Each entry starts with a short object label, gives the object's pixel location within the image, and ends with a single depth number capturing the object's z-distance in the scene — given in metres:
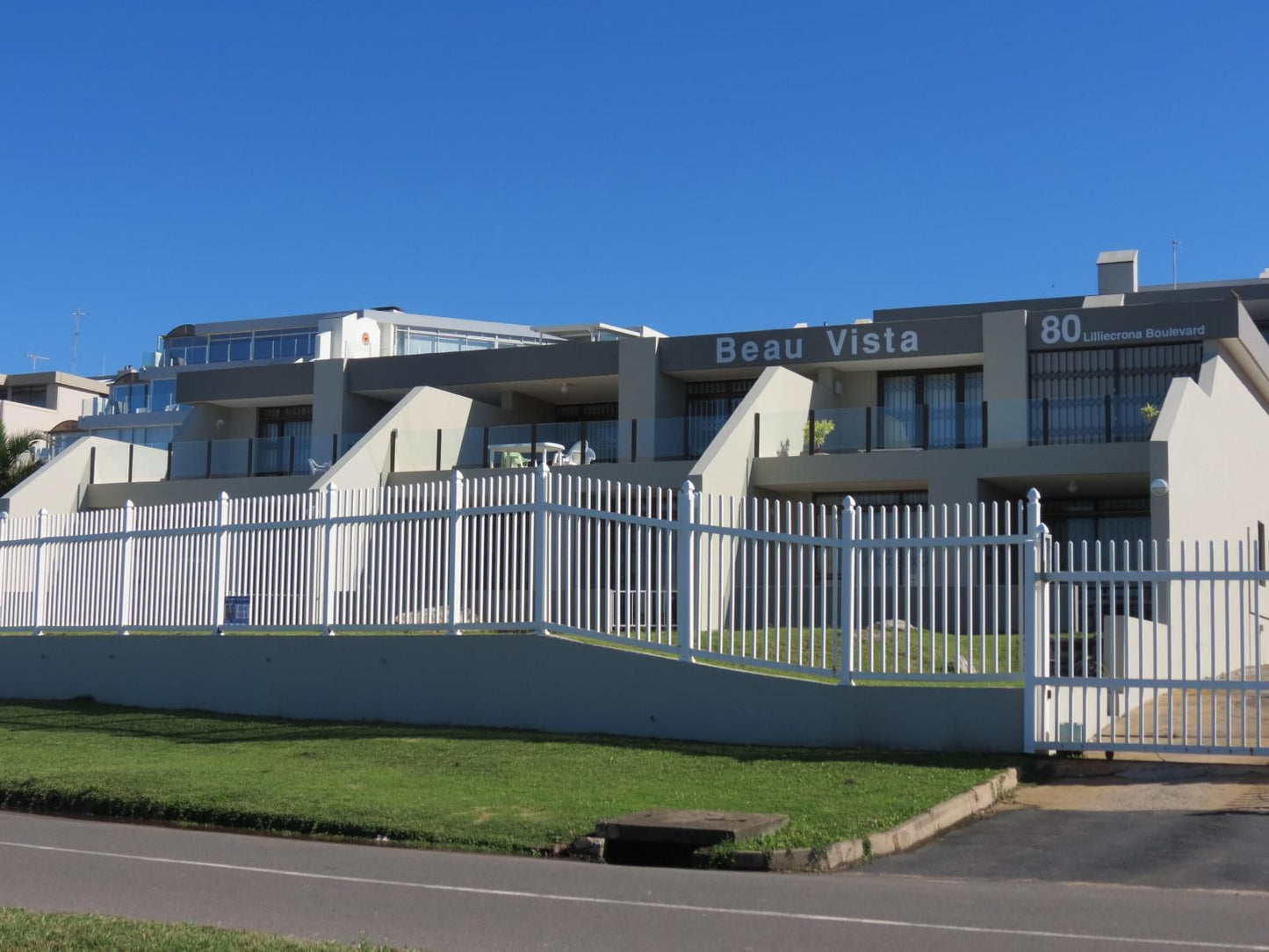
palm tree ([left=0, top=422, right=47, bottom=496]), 41.94
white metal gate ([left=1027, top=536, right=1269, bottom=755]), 12.23
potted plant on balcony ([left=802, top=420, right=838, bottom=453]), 27.52
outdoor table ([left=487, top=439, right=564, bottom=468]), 29.97
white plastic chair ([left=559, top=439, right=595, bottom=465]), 29.17
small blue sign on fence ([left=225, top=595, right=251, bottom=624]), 17.88
